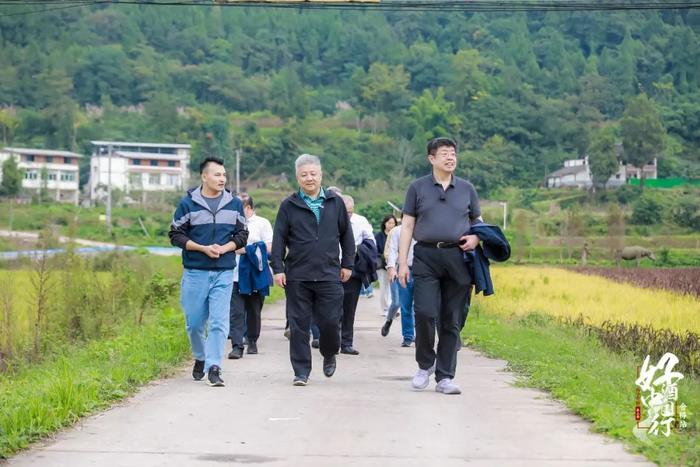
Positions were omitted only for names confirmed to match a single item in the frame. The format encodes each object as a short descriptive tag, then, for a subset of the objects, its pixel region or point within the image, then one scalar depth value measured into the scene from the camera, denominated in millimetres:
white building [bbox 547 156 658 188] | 95844
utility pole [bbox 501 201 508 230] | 73438
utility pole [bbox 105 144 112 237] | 77200
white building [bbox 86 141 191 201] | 104250
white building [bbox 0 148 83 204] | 100438
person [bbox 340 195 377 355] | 13945
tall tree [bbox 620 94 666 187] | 98644
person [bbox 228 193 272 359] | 12984
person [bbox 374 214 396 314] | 19806
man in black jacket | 10664
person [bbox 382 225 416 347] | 14633
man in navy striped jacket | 10594
